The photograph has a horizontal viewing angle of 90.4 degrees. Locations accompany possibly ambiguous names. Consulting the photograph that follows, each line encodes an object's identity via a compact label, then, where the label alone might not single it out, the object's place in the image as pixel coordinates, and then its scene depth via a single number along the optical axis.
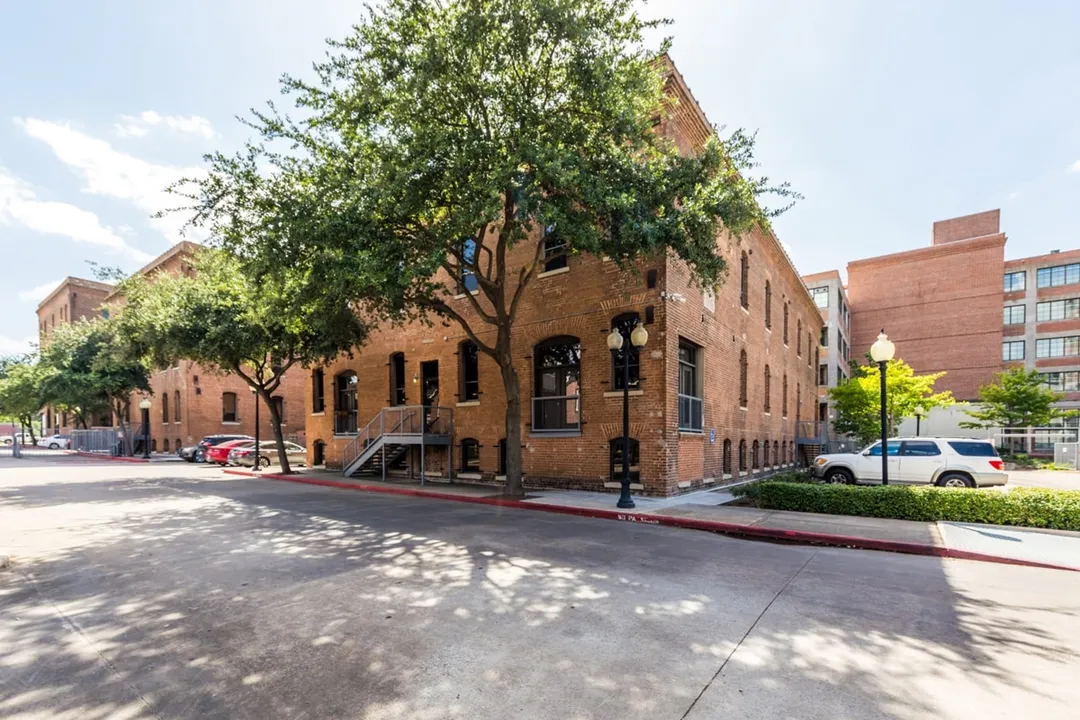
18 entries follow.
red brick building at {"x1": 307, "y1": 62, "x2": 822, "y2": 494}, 13.94
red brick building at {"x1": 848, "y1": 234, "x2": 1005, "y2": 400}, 46.81
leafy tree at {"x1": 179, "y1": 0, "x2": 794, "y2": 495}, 10.38
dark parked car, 30.56
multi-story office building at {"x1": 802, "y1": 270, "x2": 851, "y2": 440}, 44.09
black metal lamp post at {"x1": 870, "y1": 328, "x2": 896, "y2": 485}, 12.13
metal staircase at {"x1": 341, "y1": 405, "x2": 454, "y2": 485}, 17.58
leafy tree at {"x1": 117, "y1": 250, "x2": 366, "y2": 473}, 19.11
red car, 27.62
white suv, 14.70
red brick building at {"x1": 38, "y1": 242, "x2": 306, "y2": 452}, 37.28
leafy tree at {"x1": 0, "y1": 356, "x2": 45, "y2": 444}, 38.66
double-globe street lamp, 11.77
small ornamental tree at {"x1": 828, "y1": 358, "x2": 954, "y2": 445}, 28.02
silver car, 26.28
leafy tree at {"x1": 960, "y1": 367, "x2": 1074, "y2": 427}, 32.38
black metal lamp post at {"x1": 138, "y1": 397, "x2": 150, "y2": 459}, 33.84
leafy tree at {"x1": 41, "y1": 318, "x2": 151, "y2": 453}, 33.62
